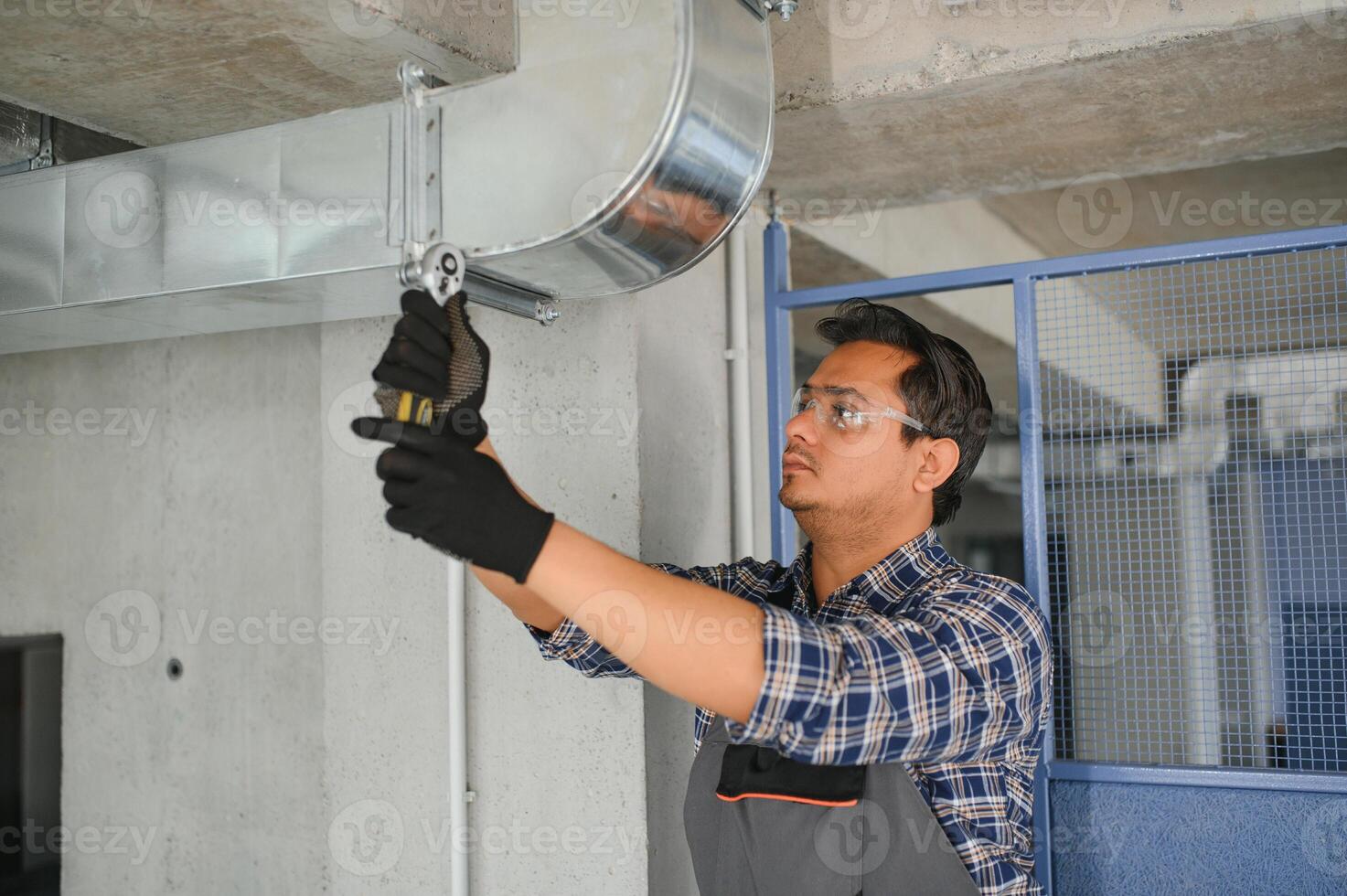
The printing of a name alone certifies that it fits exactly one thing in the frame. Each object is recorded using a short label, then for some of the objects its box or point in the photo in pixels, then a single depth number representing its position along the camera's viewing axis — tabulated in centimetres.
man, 118
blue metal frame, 191
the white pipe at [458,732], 201
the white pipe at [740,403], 233
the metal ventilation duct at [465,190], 138
